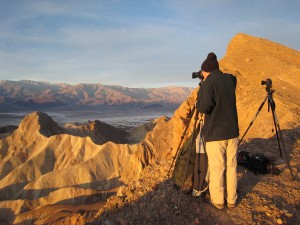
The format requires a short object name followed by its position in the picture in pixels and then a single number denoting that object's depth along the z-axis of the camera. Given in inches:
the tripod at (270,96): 257.5
